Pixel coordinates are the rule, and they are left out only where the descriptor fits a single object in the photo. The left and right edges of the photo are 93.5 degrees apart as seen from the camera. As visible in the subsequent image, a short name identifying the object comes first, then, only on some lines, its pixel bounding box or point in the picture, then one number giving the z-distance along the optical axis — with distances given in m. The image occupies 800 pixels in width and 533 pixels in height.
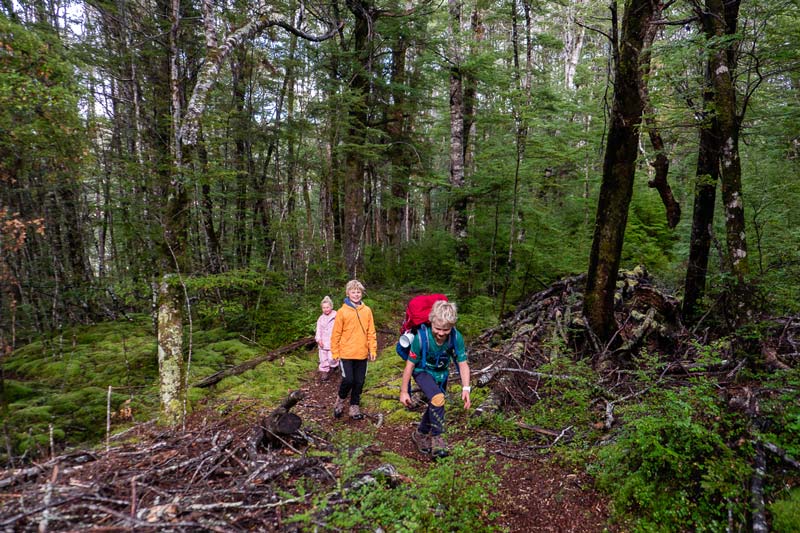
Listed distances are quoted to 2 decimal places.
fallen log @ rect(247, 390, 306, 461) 4.06
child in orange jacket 5.93
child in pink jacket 8.16
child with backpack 4.38
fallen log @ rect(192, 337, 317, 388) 7.45
